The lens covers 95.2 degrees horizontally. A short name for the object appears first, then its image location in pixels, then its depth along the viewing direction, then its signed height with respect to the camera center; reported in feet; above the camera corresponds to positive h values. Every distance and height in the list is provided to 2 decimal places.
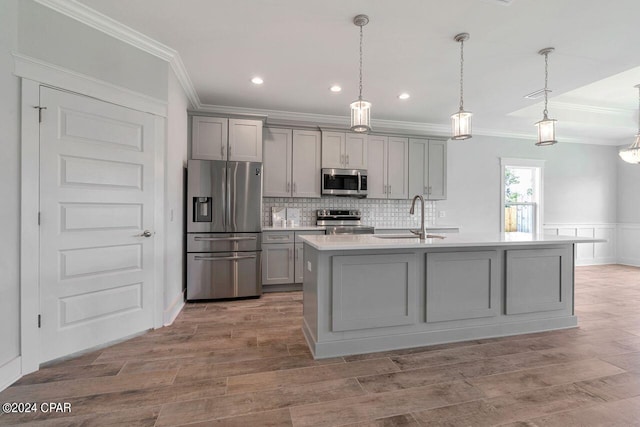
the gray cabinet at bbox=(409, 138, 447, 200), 16.17 +2.48
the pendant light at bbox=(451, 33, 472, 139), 8.41 +2.63
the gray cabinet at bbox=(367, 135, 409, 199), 15.70 +2.47
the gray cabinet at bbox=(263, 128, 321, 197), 14.47 +2.46
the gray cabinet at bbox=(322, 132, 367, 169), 14.99 +3.22
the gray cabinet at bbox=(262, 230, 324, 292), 13.38 -2.17
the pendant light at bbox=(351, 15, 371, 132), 7.62 +2.64
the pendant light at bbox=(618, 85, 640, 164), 13.26 +2.80
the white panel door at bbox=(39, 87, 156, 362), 6.96 -0.30
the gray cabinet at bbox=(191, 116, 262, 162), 12.87 +3.26
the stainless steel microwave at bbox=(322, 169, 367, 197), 14.96 +1.56
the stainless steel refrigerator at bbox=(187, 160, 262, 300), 11.88 -0.73
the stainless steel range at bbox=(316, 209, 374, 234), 14.37 -0.49
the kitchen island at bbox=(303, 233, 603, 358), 7.37 -2.13
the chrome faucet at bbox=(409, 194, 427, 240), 8.40 -0.62
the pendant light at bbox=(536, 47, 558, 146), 8.91 +2.57
